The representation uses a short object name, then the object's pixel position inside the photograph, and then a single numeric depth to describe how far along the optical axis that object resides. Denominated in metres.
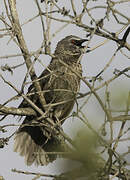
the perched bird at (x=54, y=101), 10.98
